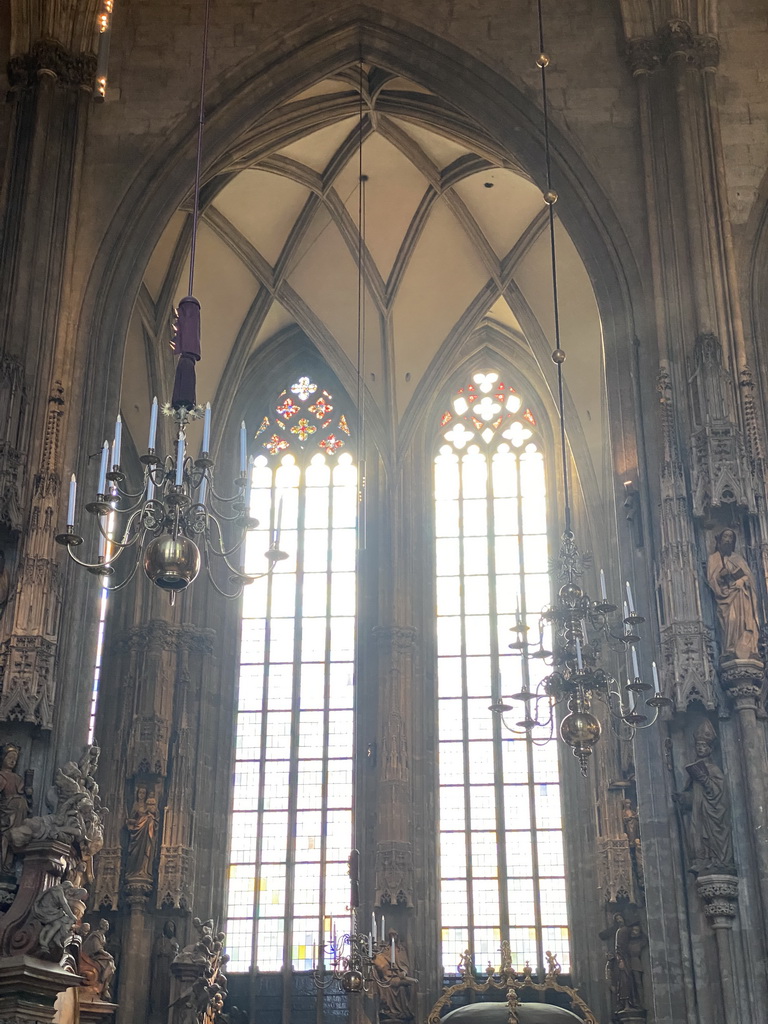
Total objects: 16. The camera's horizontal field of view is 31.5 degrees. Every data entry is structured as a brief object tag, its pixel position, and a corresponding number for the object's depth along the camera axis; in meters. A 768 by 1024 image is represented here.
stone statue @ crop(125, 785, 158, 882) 19.61
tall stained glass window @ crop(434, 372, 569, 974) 20.52
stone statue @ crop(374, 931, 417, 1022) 18.48
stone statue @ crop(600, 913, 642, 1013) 18.30
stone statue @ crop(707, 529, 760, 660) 13.55
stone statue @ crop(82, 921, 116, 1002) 15.38
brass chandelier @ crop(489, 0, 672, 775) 12.73
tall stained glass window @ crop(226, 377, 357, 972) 20.83
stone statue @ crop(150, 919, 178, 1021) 19.06
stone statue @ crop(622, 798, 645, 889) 19.03
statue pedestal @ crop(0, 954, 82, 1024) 11.84
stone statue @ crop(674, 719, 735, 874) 12.80
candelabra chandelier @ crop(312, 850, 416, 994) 16.44
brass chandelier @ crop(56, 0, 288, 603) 9.51
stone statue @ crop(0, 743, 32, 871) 13.10
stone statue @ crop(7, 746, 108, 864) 12.84
